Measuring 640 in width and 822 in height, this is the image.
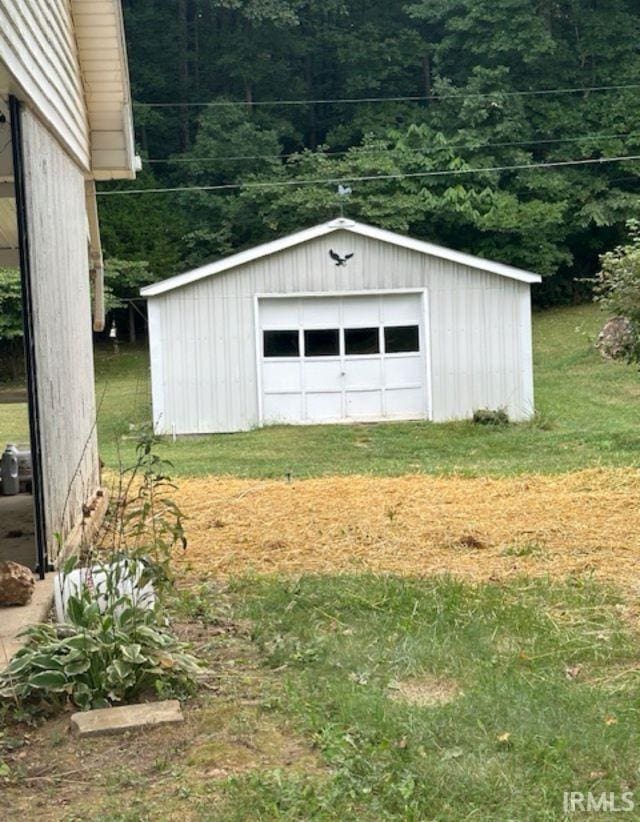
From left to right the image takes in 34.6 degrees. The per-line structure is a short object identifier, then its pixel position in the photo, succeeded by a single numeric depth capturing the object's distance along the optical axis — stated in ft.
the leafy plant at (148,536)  15.48
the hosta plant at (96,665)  12.30
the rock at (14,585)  15.43
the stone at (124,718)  11.50
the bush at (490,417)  52.70
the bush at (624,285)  39.47
